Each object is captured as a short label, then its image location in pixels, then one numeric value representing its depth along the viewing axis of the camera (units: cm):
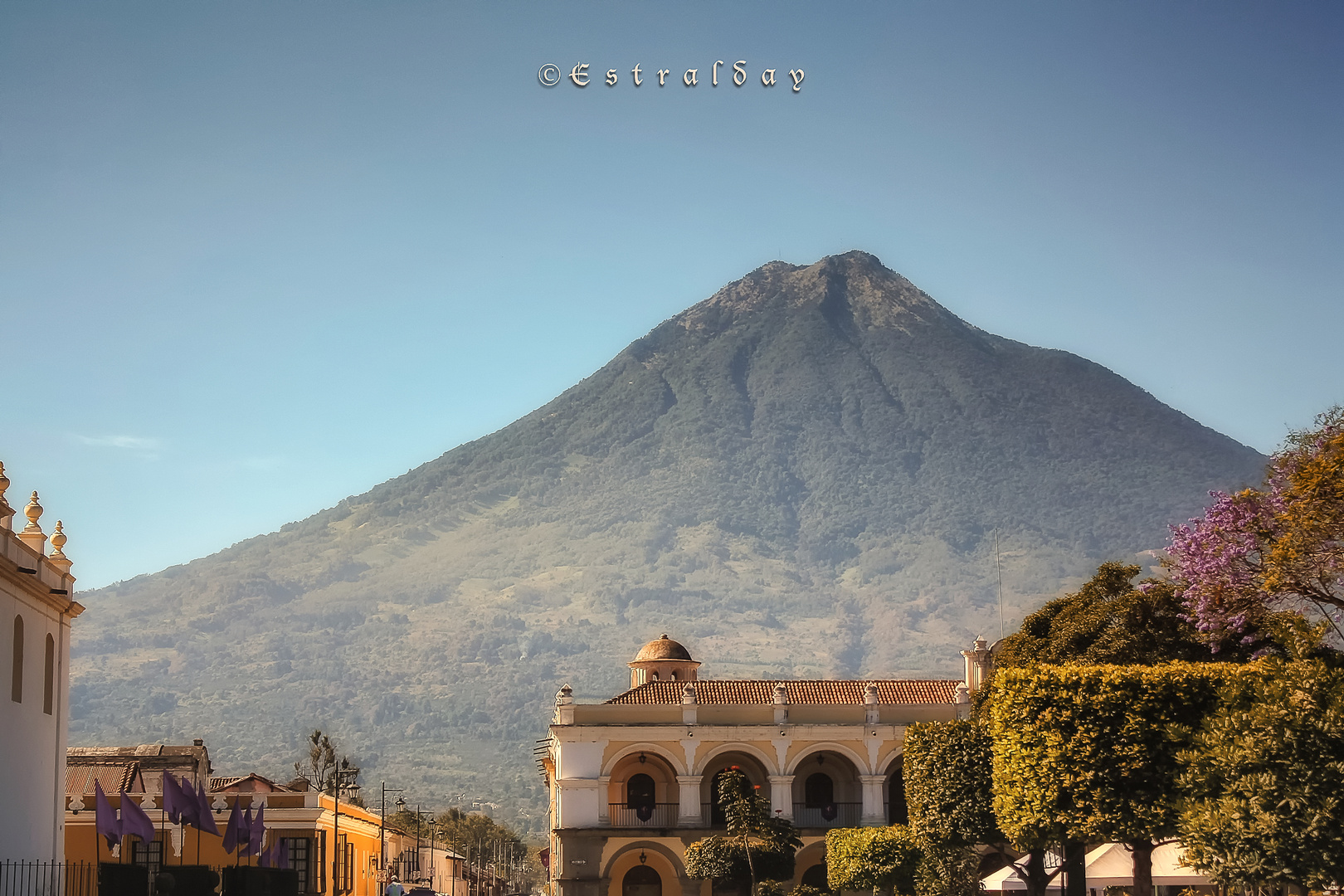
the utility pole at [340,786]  4941
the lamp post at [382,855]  6933
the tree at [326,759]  9106
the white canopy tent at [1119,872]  3900
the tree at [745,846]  5344
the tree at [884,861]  4850
